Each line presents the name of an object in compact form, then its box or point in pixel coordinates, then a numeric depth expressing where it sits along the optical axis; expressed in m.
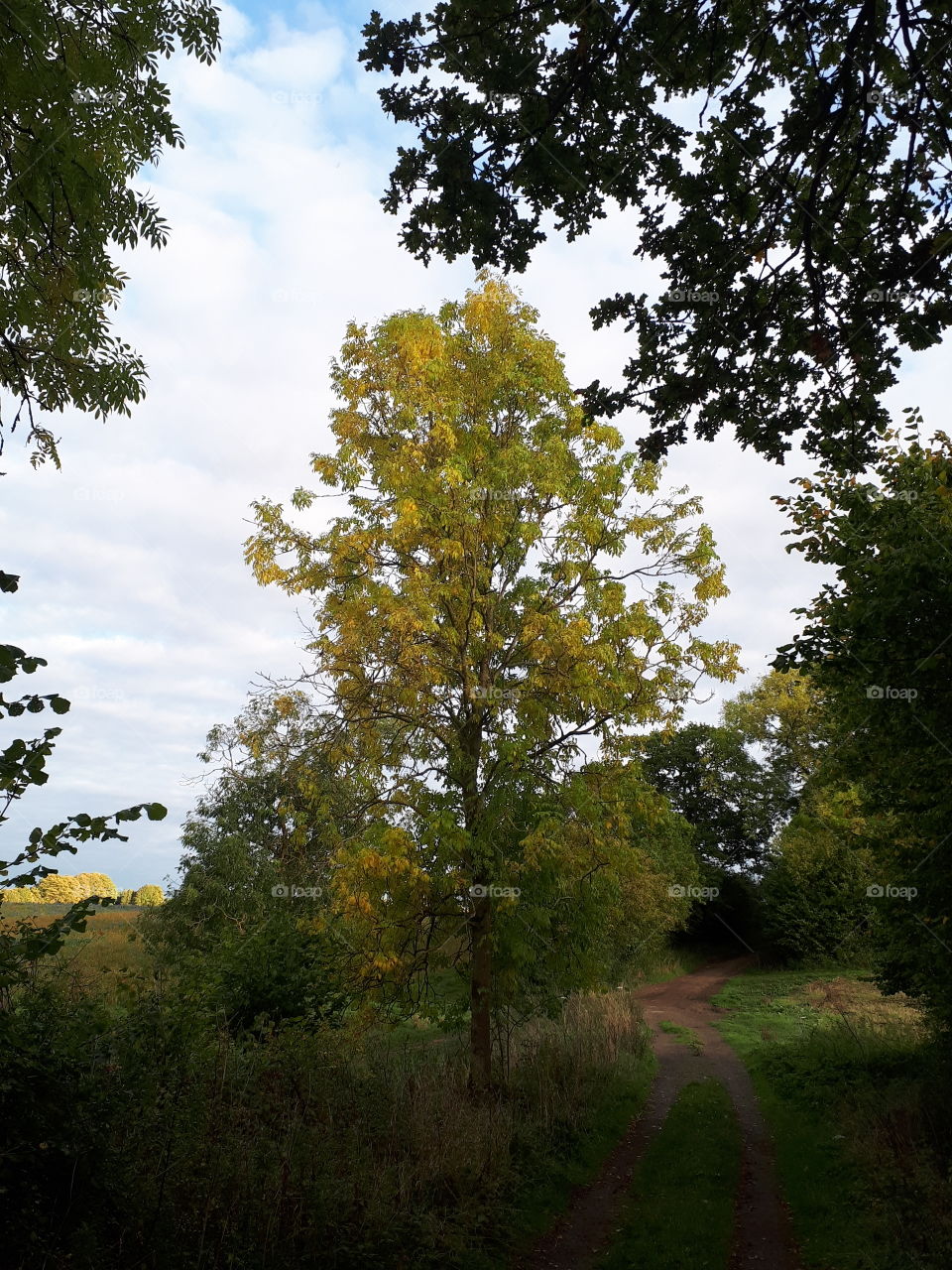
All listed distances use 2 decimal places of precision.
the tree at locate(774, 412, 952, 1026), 8.35
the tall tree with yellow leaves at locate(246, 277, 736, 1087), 10.21
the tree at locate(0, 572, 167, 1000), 3.59
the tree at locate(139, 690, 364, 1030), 10.18
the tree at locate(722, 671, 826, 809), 36.97
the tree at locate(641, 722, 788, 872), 42.94
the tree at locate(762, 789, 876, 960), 30.42
